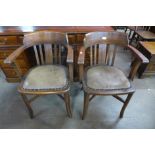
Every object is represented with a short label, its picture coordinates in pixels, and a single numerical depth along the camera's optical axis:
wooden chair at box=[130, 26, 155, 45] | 2.44
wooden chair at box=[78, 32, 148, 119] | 1.22
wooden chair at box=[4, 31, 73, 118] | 1.22
